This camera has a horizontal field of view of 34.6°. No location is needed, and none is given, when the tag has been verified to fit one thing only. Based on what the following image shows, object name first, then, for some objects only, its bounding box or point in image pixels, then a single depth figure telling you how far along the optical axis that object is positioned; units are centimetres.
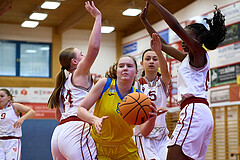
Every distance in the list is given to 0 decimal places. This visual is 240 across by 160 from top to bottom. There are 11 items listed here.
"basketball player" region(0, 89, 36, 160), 866
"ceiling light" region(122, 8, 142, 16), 1725
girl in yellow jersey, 403
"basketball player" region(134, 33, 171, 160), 569
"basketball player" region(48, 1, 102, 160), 413
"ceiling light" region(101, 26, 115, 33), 1942
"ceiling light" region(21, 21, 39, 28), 1865
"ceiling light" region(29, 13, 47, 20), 1737
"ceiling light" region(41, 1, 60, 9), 1608
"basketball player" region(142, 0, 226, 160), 382
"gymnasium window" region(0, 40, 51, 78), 1919
